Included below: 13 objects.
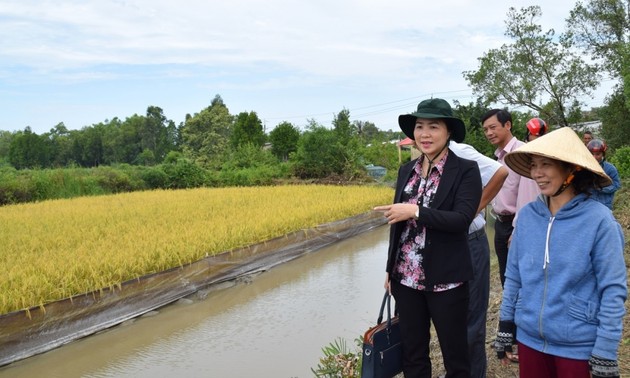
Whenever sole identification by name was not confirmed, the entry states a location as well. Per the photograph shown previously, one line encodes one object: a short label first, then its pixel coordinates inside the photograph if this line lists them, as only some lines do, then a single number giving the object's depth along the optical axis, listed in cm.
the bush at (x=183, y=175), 1745
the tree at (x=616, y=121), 1263
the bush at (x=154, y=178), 1705
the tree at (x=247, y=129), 2808
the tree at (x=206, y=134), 3216
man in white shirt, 214
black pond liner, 379
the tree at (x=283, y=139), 2384
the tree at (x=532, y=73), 1419
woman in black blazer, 178
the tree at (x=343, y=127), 1894
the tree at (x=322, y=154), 1820
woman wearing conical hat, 137
